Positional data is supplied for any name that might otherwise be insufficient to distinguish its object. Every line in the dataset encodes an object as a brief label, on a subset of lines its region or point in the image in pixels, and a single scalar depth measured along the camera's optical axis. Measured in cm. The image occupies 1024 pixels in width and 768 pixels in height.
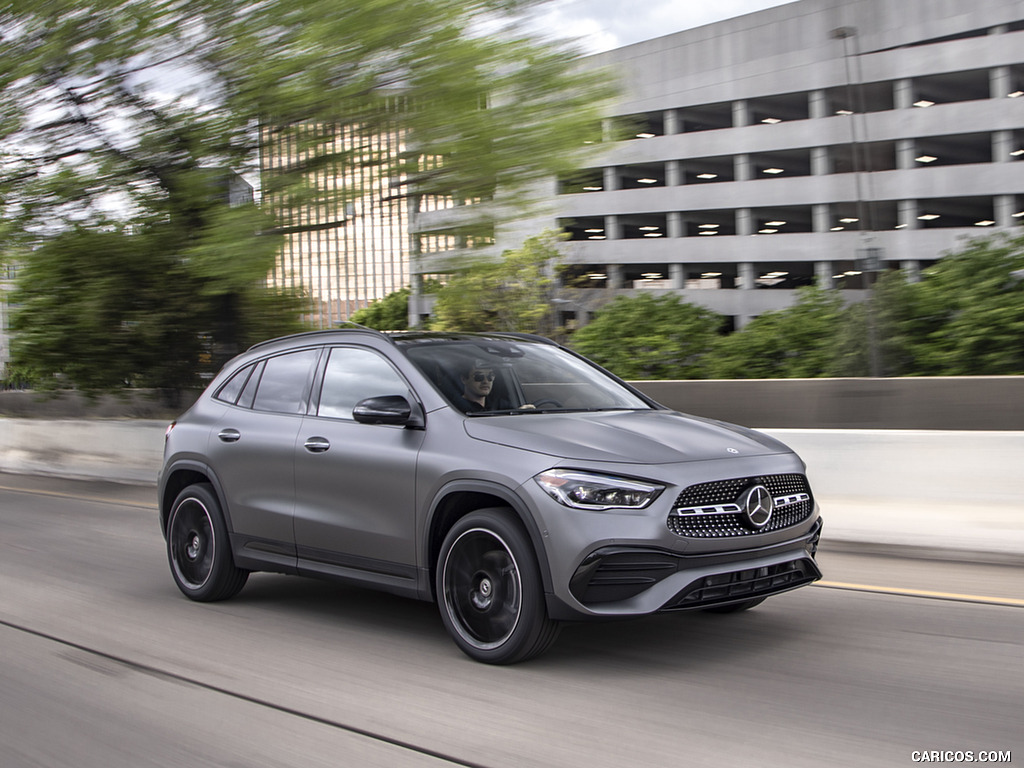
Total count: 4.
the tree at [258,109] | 1405
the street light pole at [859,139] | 5744
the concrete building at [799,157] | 5534
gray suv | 499
